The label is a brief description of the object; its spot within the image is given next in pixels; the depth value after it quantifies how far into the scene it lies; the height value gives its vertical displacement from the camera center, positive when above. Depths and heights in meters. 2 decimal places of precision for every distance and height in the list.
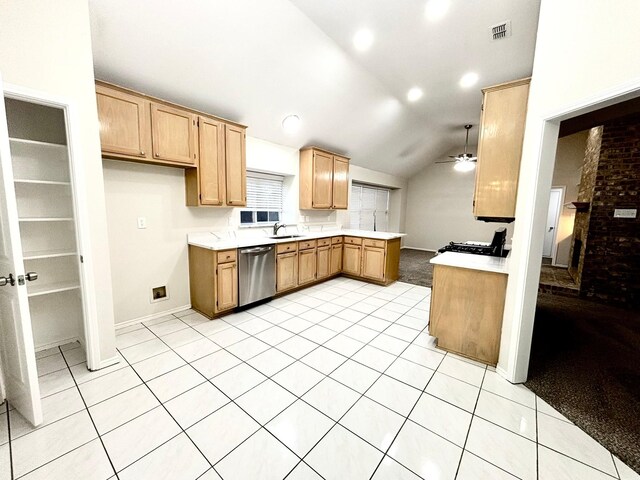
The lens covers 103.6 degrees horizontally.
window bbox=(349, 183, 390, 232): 6.61 +0.22
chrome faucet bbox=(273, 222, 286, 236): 4.25 -0.22
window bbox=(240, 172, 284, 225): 4.06 +0.23
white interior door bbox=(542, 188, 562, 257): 6.02 +0.00
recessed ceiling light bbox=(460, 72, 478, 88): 3.54 +2.00
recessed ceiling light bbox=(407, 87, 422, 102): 4.02 +2.01
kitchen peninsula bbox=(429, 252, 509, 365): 2.24 -0.82
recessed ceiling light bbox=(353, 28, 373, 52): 2.77 +2.00
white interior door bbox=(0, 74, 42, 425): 1.42 -0.59
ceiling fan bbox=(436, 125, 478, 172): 5.34 +1.22
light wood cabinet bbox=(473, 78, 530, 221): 2.15 +0.63
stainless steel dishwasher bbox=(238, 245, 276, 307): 3.22 -0.81
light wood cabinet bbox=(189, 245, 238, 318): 2.98 -0.83
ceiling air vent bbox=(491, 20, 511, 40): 2.58 +1.99
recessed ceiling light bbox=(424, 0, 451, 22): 2.36 +2.01
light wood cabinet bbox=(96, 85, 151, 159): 2.28 +0.81
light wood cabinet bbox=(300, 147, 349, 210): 4.46 +0.65
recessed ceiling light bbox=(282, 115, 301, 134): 3.79 +1.38
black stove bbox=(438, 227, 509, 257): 3.12 -0.40
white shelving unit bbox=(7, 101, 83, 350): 2.13 -0.19
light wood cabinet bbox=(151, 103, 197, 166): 2.60 +0.82
